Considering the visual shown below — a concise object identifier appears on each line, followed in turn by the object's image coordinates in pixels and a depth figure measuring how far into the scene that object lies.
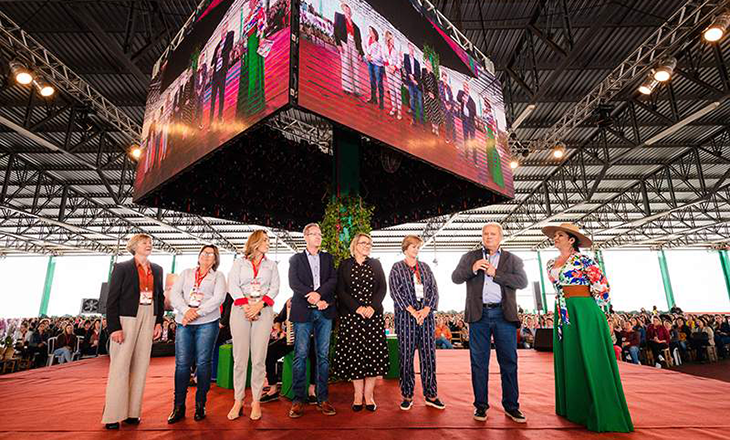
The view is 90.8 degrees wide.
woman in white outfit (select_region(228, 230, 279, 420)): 2.84
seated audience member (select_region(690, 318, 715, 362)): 9.75
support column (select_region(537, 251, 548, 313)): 24.34
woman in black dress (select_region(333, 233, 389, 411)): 3.05
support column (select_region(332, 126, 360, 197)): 4.82
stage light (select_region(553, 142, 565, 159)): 8.66
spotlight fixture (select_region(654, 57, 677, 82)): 5.86
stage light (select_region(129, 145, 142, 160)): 8.05
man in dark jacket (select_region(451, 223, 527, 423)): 2.78
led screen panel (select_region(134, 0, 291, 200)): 2.91
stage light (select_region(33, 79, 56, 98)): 5.95
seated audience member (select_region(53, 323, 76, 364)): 8.61
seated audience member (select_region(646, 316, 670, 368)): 9.20
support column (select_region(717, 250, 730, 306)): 24.01
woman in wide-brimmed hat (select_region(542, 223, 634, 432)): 2.51
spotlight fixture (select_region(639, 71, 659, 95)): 6.30
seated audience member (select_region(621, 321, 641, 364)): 7.86
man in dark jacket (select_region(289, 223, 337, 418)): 2.96
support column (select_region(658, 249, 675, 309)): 23.86
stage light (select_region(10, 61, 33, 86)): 5.64
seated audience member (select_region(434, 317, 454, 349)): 9.19
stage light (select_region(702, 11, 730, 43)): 5.00
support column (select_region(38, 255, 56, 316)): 23.69
